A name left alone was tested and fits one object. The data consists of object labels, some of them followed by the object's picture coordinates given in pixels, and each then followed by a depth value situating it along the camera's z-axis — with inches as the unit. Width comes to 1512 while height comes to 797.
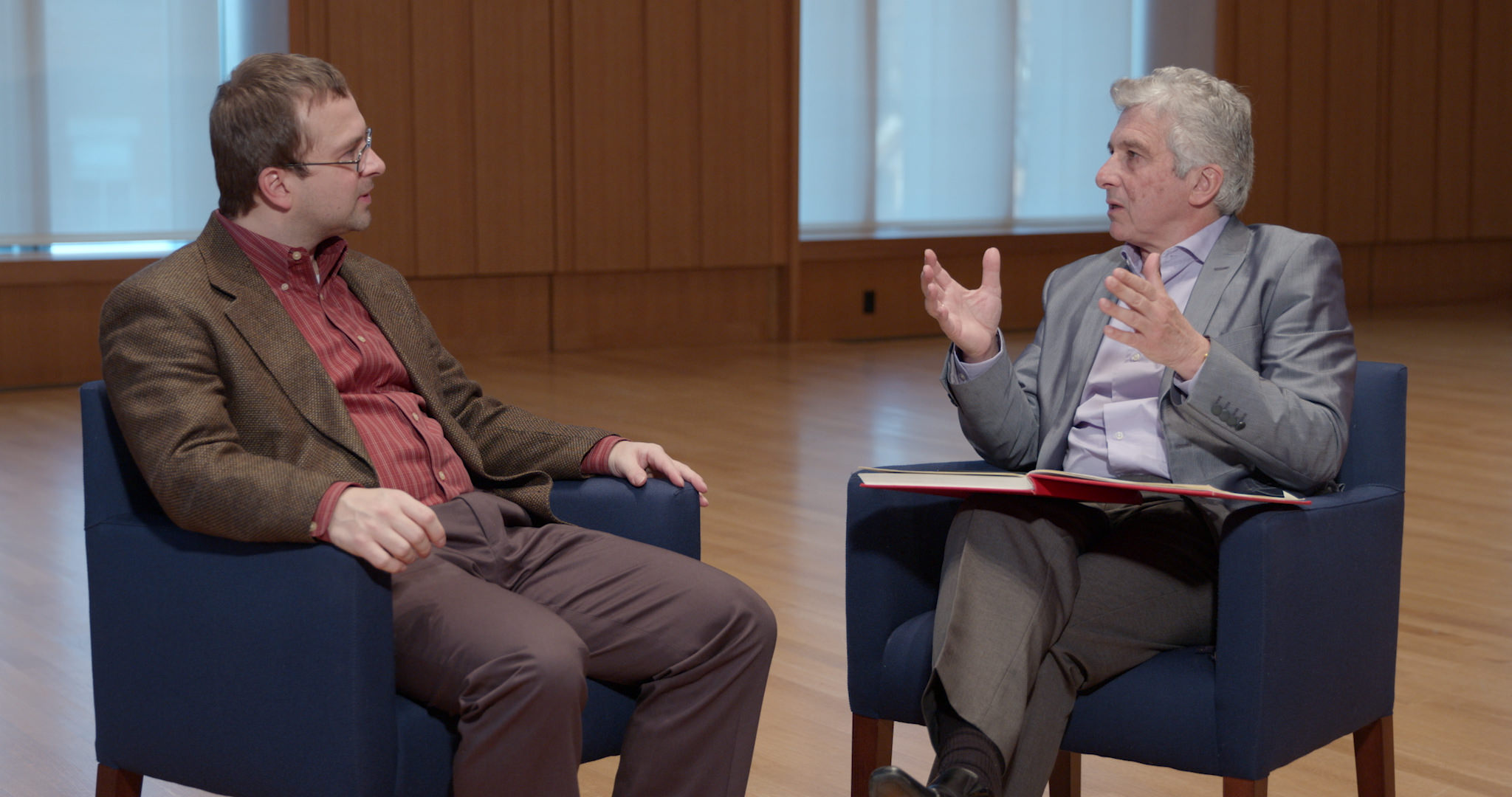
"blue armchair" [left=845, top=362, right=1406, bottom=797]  80.7
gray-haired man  83.9
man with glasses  76.1
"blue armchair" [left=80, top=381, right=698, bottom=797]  74.5
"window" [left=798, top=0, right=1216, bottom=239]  370.3
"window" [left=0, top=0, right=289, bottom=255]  287.9
